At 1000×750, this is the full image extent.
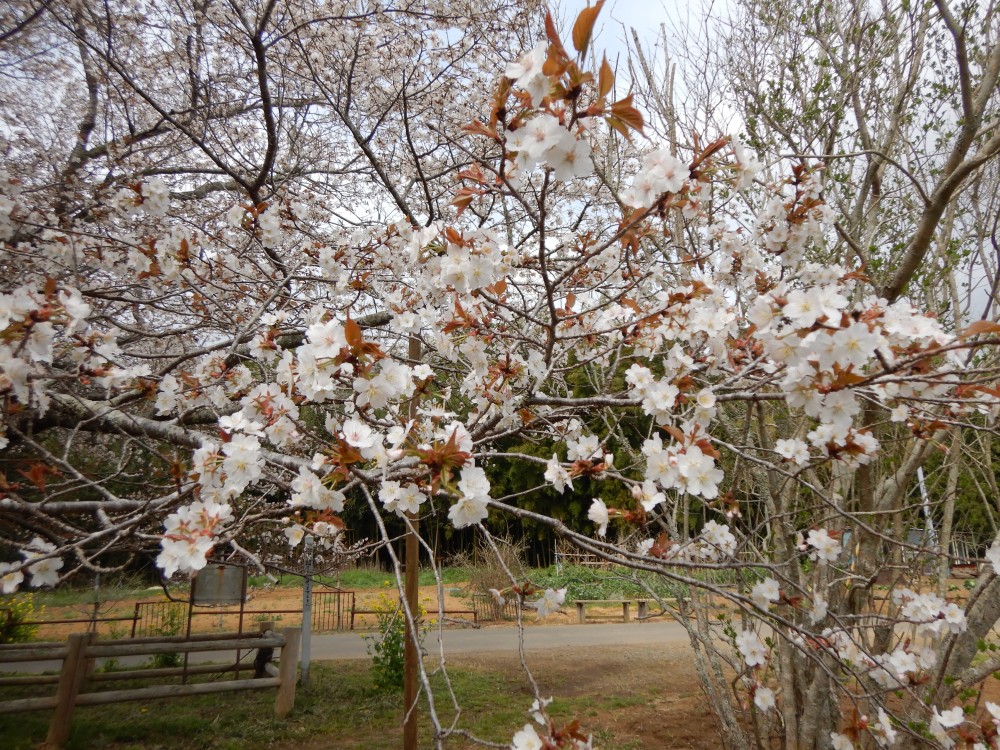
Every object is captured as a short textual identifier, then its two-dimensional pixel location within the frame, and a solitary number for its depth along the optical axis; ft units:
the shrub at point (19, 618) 20.42
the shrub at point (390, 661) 18.16
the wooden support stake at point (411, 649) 9.07
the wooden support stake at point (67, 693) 13.66
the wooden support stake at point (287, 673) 16.33
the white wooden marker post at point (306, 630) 18.99
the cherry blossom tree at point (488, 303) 4.32
